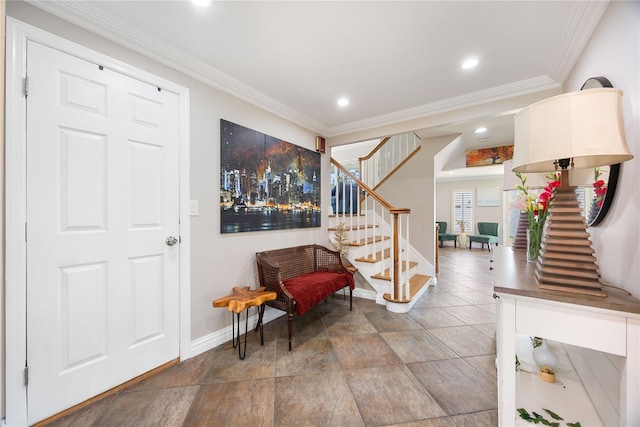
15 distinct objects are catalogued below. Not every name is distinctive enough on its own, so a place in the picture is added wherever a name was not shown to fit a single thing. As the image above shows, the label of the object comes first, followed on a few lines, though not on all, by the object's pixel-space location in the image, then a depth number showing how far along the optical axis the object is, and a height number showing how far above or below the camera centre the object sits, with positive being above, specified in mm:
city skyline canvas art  2242 +328
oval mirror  1199 +148
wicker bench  2148 -731
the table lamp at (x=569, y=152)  869 +243
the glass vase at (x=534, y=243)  1608 -207
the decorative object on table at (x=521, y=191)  1684 +191
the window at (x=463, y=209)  8180 +133
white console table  848 -445
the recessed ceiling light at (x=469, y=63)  1922 +1246
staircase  2938 -389
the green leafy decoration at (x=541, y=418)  1074 -966
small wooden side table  1926 -746
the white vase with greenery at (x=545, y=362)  1365 -873
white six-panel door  1346 -115
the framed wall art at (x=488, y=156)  4863 +1224
